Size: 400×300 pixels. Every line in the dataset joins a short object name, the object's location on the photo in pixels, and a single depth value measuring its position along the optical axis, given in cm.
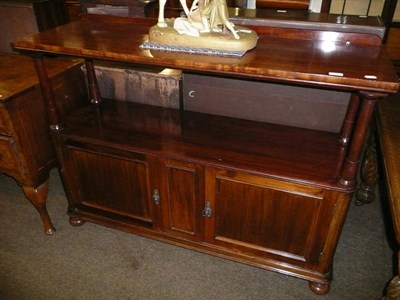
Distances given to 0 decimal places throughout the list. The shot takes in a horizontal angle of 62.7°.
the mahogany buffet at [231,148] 91
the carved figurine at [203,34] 92
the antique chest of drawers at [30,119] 122
